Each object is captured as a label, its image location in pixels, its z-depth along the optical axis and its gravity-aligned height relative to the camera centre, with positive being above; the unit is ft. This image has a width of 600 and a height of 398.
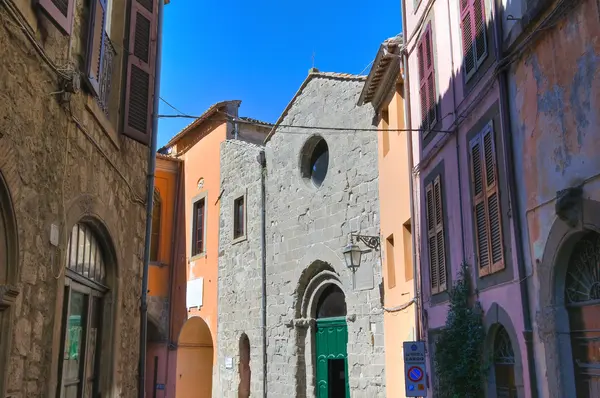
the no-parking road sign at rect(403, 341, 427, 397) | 22.61 -0.28
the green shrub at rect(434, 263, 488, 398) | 22.40 +0.41
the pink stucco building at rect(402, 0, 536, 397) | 19.98 +6.52
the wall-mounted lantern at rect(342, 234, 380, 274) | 35.91 +6.05
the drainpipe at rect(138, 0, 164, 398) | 25.20 +5.95
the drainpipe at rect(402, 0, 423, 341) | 30.58 +8.29
